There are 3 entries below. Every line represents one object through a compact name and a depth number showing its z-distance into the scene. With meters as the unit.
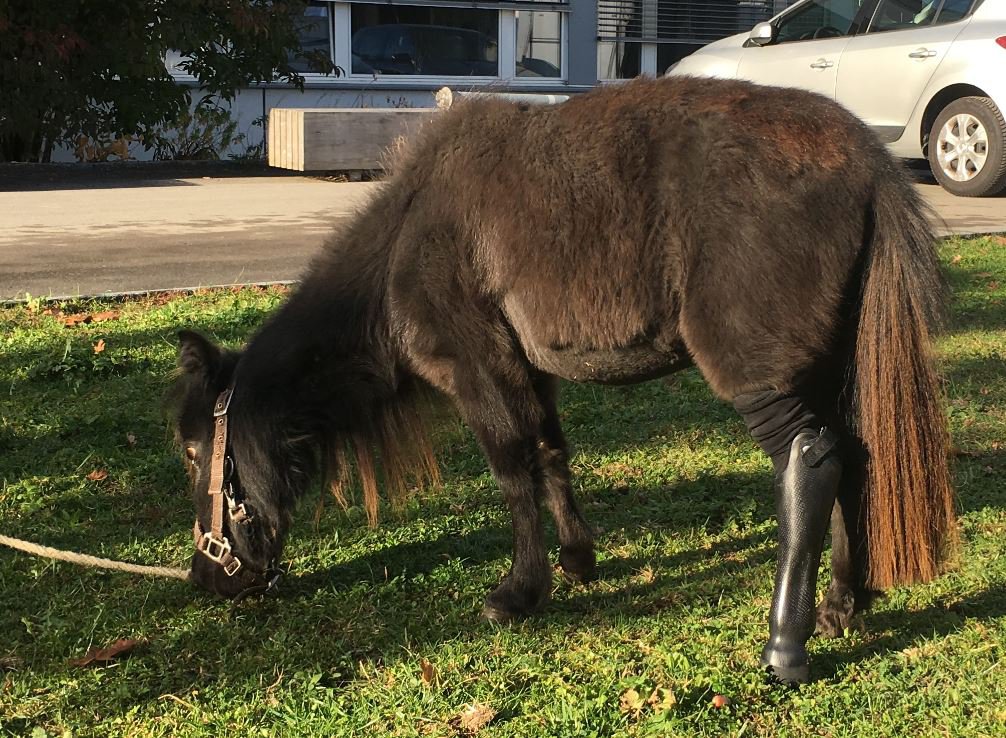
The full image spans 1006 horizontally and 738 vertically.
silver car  11.37
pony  3.29
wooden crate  13.83
